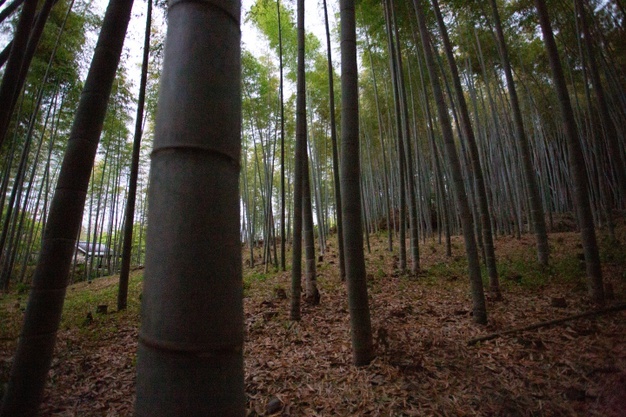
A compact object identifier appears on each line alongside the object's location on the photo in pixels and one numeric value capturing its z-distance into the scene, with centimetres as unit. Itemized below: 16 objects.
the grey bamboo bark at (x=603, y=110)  380
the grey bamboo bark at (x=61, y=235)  129
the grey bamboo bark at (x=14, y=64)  164
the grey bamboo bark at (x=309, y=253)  405
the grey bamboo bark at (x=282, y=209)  580
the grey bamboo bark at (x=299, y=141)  358
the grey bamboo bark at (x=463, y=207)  293
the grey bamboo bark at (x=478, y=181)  360
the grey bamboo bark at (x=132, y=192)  448
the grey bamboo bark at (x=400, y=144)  468
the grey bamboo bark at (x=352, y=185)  210
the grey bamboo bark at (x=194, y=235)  42
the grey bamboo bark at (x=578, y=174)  296
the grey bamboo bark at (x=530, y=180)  467
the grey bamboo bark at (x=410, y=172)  486
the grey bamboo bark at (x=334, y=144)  470
